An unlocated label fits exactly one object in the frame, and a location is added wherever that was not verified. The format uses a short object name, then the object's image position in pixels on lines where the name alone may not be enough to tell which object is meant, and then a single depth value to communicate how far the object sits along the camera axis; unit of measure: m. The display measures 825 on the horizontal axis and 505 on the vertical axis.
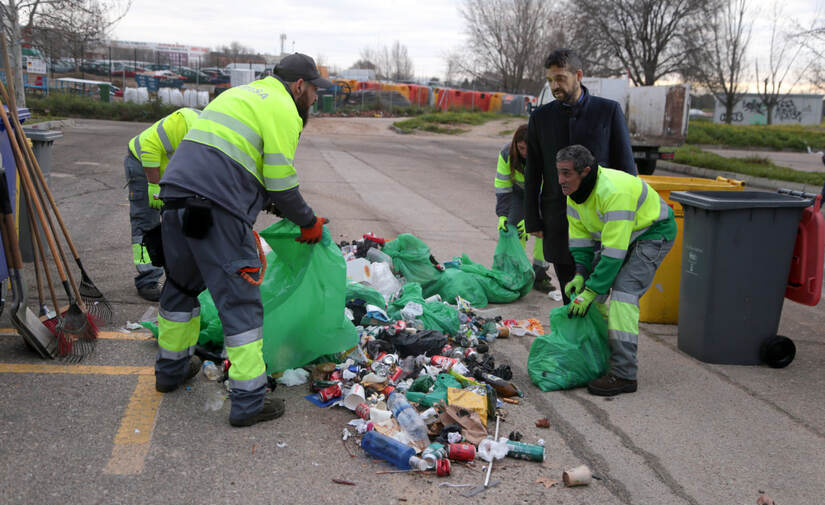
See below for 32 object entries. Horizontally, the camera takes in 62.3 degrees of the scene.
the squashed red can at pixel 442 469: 3.02
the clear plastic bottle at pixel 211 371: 3.95
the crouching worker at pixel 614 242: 3.86
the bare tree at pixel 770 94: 41.19
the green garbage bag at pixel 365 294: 4.90
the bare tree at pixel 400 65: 72.81
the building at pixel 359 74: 62.53
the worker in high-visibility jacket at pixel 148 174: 4.96
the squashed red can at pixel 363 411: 3.50
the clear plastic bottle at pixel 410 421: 3.29
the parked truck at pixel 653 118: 16.95
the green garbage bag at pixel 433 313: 4.75
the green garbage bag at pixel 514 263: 5.97
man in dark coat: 4.32
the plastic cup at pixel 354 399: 3.59
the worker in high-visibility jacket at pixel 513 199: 6.14
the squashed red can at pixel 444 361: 4.11
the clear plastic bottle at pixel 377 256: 5.88
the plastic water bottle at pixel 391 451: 3.07
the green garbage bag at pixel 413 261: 5.75
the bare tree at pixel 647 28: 36.97
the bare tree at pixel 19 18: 17.47
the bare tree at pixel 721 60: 36.78
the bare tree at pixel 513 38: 50.34
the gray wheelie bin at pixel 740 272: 4.43
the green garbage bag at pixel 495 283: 5.80
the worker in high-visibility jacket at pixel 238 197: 3.22
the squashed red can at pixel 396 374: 3.96
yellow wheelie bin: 5.32
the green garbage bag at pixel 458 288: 5.65
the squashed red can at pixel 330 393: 3.70
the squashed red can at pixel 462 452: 3.13
